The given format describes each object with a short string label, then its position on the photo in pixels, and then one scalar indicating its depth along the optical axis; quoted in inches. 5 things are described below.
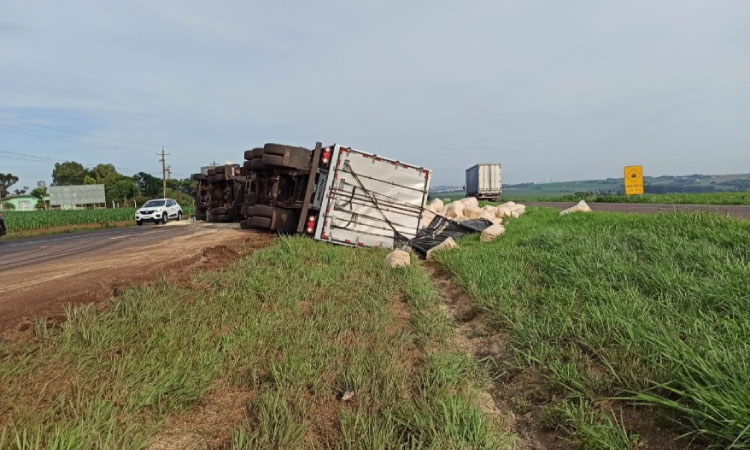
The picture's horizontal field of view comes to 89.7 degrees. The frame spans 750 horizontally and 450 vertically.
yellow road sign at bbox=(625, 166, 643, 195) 991.6
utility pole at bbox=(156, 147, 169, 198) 2442.2
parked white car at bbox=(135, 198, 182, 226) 1061.2
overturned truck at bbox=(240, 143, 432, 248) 406.0
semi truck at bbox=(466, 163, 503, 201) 1549.0
